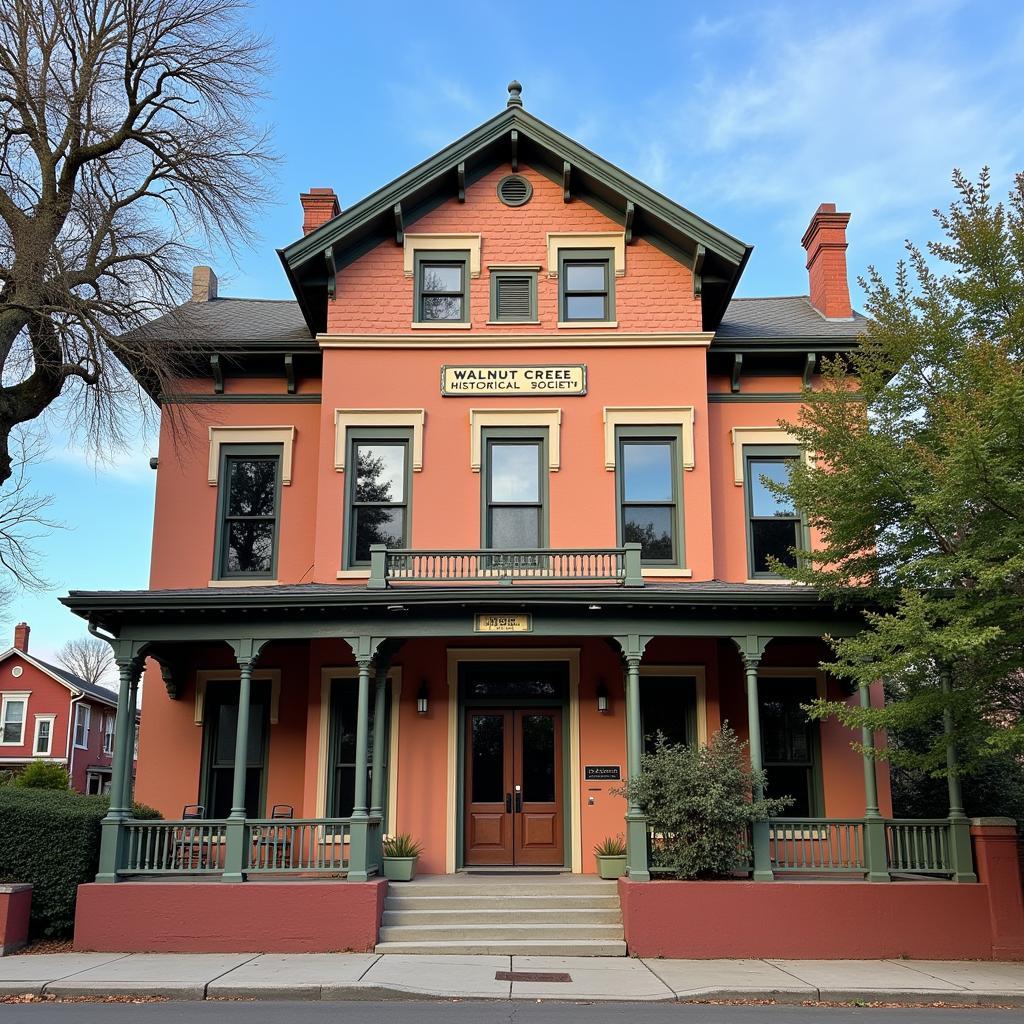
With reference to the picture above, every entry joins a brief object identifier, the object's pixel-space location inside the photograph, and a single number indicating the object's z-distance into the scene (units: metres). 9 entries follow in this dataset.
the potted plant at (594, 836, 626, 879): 13.84
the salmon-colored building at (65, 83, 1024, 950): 13.80
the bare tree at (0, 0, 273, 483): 14.73
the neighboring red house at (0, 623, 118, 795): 44.28
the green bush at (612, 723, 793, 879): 12.43
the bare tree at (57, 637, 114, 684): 82.19
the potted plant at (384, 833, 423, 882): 13.66
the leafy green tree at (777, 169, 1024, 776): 10.88
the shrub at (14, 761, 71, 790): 25.77
